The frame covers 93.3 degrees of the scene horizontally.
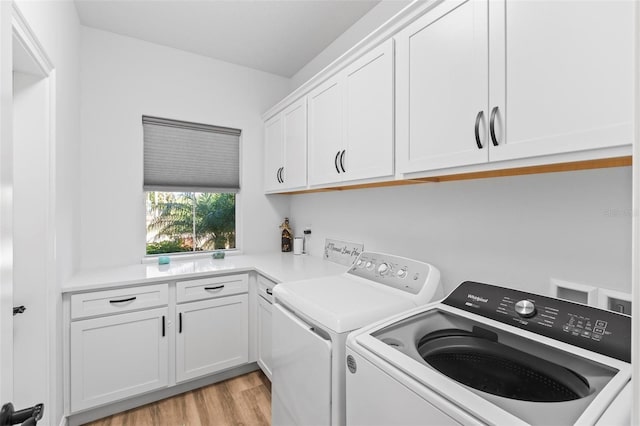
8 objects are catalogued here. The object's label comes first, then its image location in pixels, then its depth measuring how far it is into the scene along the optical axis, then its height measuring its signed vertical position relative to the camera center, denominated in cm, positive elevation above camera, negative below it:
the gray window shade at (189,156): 262 +50
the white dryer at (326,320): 118 -47
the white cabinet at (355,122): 157 +54
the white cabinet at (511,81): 84 +45
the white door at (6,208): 58 +0
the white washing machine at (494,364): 69 -44
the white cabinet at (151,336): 188 -87
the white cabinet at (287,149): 238 +55
